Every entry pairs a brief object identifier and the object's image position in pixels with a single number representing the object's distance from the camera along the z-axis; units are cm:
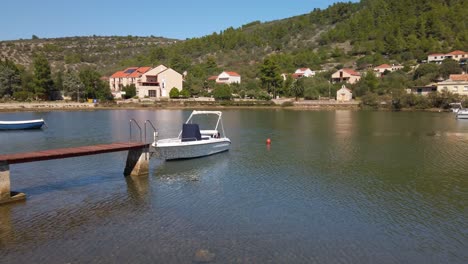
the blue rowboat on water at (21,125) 5022
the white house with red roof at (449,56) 12912
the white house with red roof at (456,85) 9300
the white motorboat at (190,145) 2735
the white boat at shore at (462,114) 6856
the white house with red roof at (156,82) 11262
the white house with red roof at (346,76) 12256
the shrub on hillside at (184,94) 11062
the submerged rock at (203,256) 1248
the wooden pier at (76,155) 1736
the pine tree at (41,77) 10125
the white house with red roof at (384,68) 12812
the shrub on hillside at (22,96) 9969
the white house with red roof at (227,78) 13231
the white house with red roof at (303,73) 13375
